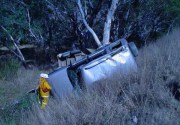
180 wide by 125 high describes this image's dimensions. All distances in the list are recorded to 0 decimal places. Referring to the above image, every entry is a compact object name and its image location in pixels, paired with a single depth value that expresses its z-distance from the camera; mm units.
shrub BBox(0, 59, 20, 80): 13172
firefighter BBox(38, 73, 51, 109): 7734
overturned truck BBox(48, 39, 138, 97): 7793
